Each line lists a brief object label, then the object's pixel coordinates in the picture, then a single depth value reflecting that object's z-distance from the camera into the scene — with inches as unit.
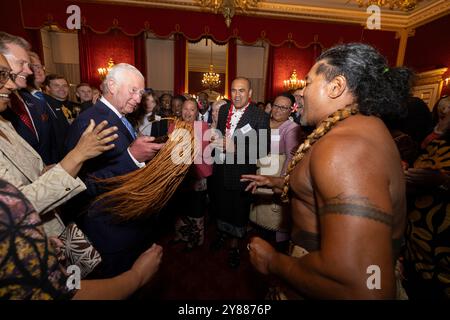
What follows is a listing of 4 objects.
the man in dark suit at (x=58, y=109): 120.9
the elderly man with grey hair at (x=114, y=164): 69.0
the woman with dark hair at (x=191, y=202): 129.0
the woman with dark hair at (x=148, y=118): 140.3
